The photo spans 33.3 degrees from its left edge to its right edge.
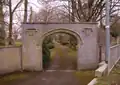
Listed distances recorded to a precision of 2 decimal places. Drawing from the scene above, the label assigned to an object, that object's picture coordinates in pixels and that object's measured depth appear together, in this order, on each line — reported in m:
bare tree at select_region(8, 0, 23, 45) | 20.45
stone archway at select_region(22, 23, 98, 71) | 16.38
